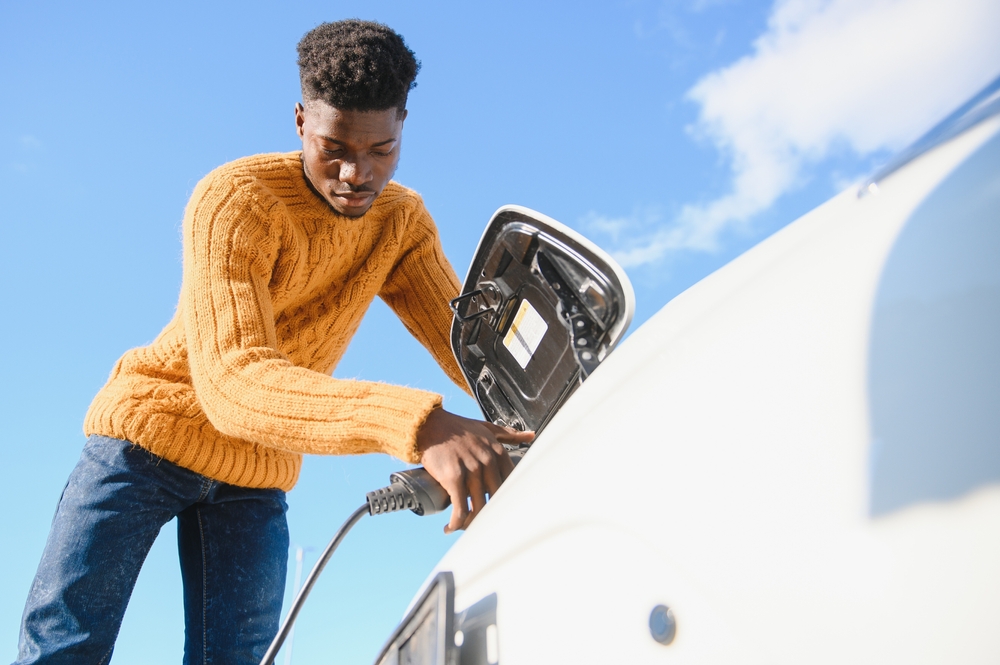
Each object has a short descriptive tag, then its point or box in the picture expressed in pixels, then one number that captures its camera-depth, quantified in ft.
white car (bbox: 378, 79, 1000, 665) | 1.72
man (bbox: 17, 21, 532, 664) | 5.44
